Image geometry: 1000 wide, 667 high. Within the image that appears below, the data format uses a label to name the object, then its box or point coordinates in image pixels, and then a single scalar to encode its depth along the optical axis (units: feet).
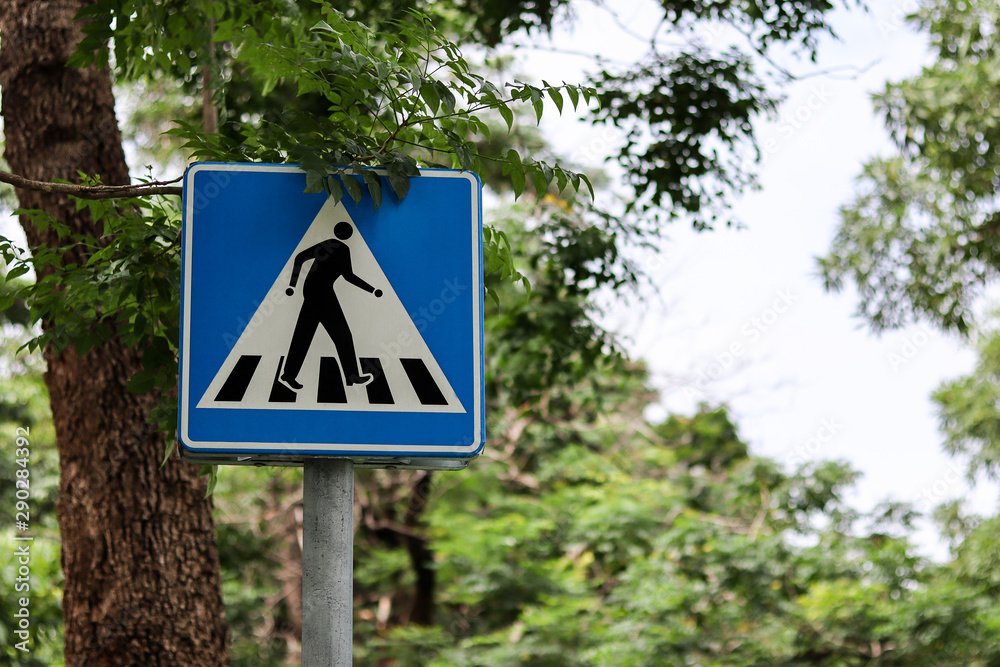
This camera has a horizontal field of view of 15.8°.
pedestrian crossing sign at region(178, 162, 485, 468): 20.80
